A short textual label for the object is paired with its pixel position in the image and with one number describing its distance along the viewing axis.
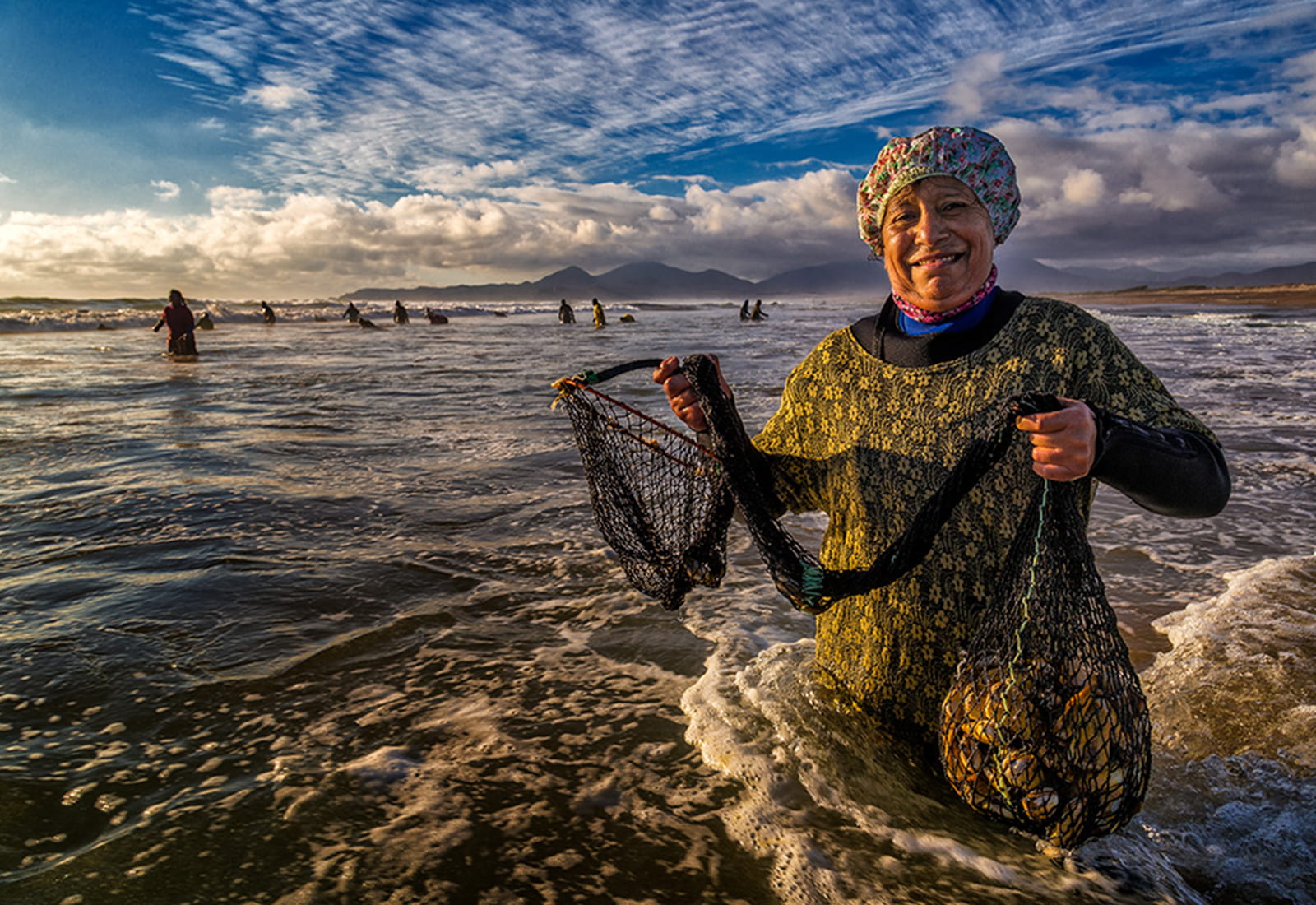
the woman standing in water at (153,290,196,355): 20.83
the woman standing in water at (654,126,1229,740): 2.17
